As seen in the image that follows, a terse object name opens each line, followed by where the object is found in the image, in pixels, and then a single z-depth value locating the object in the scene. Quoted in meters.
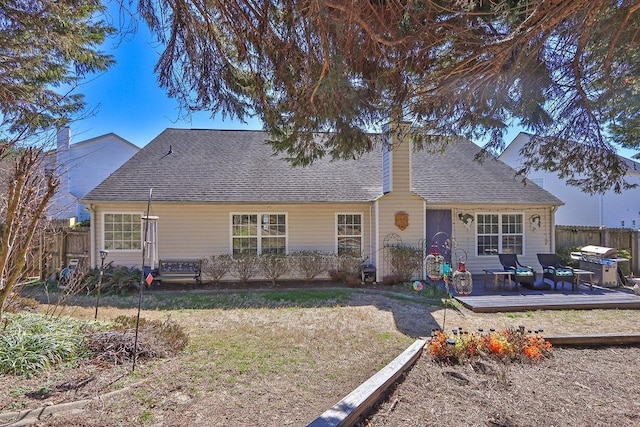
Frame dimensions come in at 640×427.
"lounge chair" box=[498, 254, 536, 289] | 9.56
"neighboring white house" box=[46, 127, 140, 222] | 17.88
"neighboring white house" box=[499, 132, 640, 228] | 16.20
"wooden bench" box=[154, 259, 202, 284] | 10.22
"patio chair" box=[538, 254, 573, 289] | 9.58
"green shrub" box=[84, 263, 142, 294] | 9.48
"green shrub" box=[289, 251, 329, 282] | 10.58
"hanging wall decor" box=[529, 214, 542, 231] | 11.91
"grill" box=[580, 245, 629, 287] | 9.99
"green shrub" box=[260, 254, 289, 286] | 10.43
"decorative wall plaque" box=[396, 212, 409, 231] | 10.44
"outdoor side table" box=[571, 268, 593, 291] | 9.47
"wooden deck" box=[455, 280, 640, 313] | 7.81
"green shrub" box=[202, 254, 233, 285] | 10.44
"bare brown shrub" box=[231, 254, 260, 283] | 10.41
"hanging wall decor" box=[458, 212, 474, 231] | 11.70
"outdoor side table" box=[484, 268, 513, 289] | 9.59
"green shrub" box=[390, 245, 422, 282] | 10.28
